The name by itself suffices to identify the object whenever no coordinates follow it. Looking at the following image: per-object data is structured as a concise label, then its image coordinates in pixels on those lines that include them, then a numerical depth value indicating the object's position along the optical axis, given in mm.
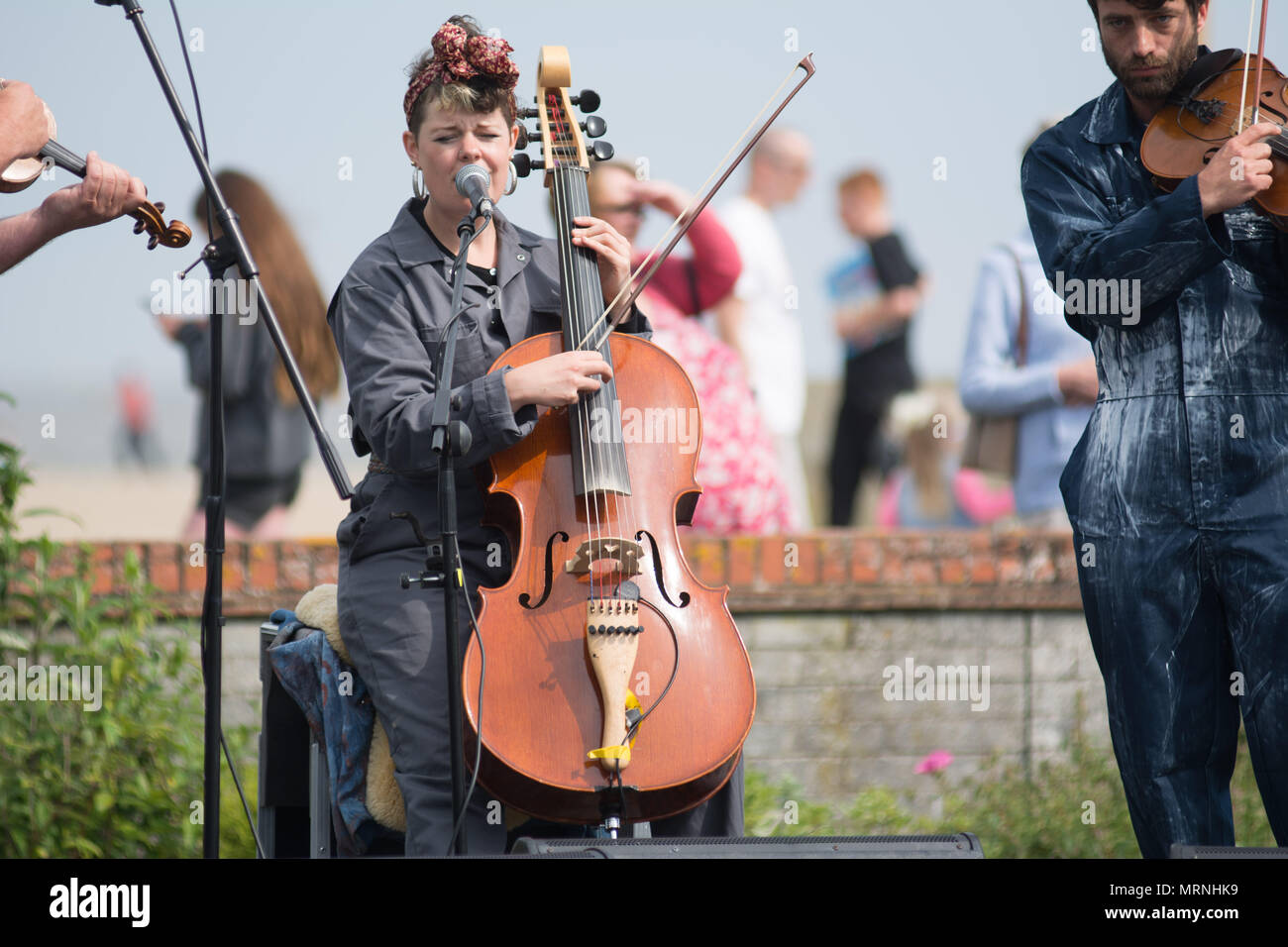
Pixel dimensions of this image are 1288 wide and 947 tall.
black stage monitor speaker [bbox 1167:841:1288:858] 3658
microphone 4738
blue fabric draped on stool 5055
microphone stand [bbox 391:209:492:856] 4477
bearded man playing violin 4676
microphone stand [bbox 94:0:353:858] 4754
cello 4566
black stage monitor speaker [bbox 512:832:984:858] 3832
